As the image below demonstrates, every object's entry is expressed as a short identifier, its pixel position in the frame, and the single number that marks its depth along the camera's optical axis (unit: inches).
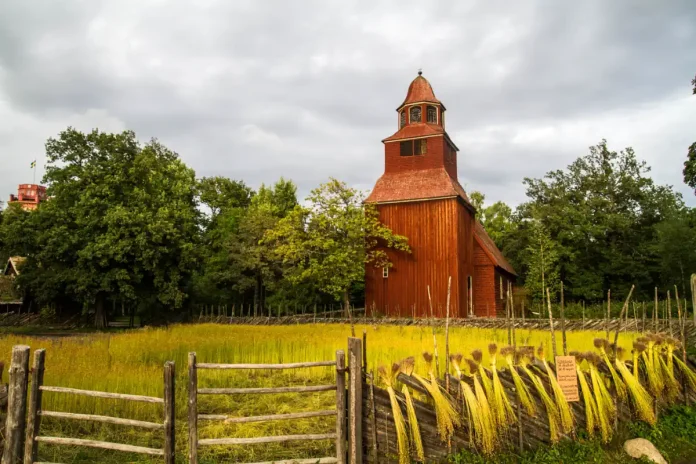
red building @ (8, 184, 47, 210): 4198.1
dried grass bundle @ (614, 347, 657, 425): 298.8
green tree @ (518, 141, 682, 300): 1451.8
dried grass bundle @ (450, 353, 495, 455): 239.9
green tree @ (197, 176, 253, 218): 1919.3
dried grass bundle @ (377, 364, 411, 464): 228.9
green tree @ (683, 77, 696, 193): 890.1
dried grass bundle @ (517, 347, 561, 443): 267.9
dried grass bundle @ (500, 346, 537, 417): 263.0
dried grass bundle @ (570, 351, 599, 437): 278.4
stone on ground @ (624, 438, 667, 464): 268.1
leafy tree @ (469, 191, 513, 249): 1959.9
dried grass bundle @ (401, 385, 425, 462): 232.1
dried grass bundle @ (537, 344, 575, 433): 267.3
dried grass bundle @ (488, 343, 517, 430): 248.2
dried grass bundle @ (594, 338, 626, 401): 299.9
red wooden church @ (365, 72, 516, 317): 1112.2
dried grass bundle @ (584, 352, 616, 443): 278.7
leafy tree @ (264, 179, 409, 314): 1136.2
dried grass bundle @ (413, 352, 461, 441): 236.2
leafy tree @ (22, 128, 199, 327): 1143.0
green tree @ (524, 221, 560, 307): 1393.9
